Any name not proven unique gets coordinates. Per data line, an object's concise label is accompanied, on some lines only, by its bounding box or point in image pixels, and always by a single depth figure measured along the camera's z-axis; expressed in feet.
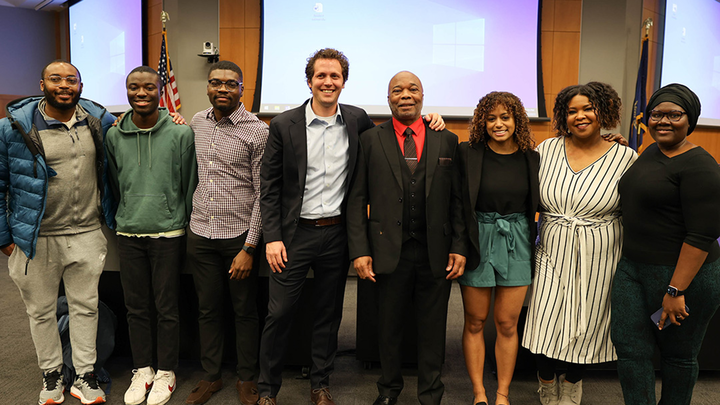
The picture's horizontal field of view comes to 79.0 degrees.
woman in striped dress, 6.75
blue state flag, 16.70
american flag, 17.11
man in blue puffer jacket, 7.10
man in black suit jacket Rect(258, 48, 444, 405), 6.98
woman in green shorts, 6.84
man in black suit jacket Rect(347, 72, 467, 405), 6.79
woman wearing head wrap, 5.56
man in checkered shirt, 7.40
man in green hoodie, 7.51
